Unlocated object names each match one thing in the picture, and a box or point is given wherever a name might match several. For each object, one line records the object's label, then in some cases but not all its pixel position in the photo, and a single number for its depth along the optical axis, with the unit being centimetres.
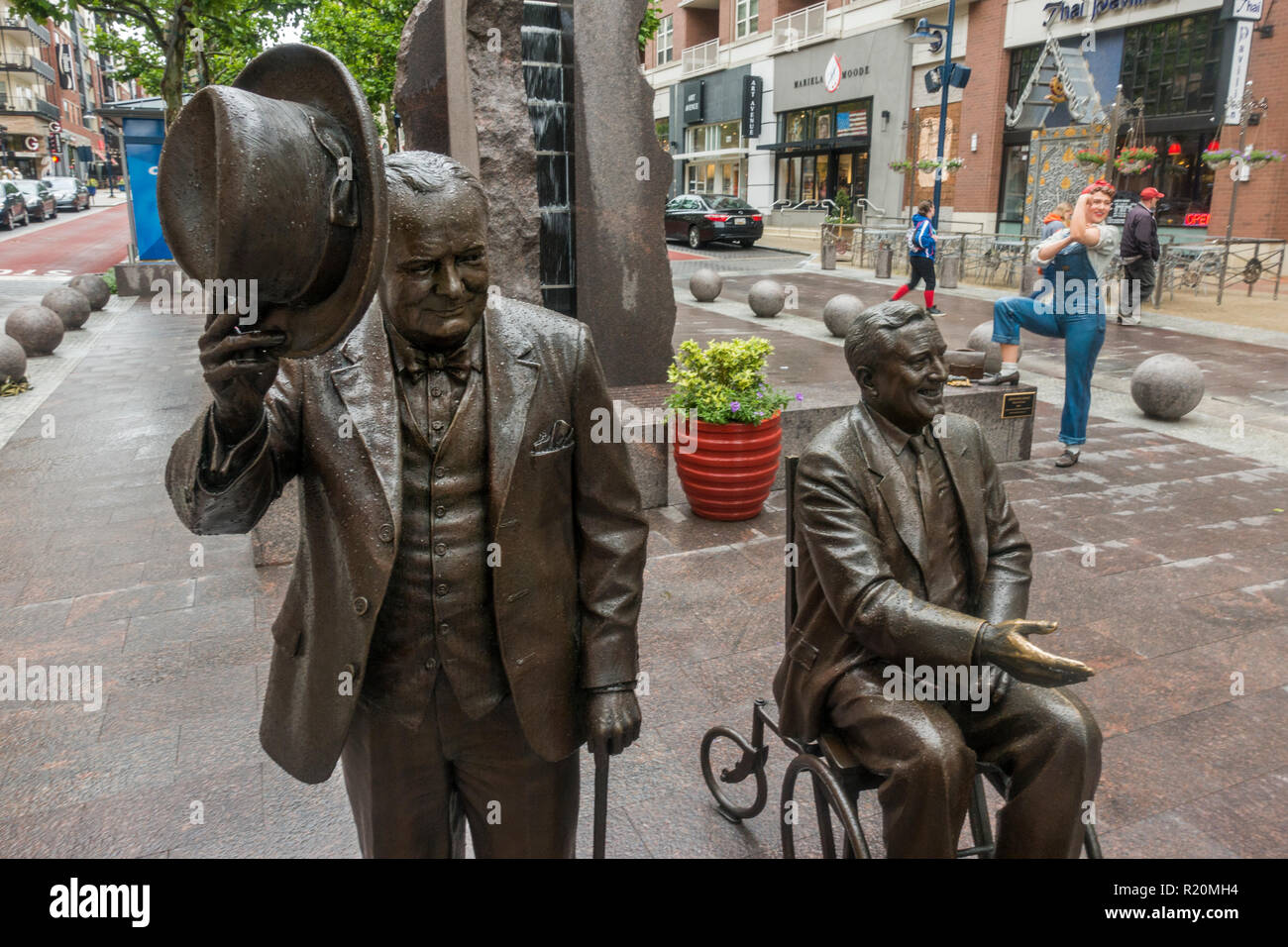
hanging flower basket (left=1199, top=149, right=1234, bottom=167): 2050
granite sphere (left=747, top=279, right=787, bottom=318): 1656
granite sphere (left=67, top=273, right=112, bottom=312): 1714
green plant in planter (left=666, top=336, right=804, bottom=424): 686
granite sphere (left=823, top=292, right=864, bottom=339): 1445
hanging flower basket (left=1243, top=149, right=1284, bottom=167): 2028
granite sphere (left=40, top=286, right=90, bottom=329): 1521
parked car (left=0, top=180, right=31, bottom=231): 3628
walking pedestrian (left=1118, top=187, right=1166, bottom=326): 1581
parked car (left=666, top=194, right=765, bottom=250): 3123
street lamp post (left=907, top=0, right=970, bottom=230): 2239
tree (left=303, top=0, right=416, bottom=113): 2623
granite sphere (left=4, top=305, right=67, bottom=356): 1311
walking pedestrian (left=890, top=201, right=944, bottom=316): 1703
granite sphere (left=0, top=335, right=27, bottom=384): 1116
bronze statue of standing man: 210
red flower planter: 689
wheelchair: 281
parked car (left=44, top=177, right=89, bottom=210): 4744
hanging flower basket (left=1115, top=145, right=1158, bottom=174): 1927
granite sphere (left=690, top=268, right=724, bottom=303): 1870
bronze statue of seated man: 271
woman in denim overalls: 823
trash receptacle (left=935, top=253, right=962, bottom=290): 2241
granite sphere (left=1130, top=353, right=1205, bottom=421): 1001
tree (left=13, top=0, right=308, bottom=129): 1692
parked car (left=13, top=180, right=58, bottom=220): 4041
